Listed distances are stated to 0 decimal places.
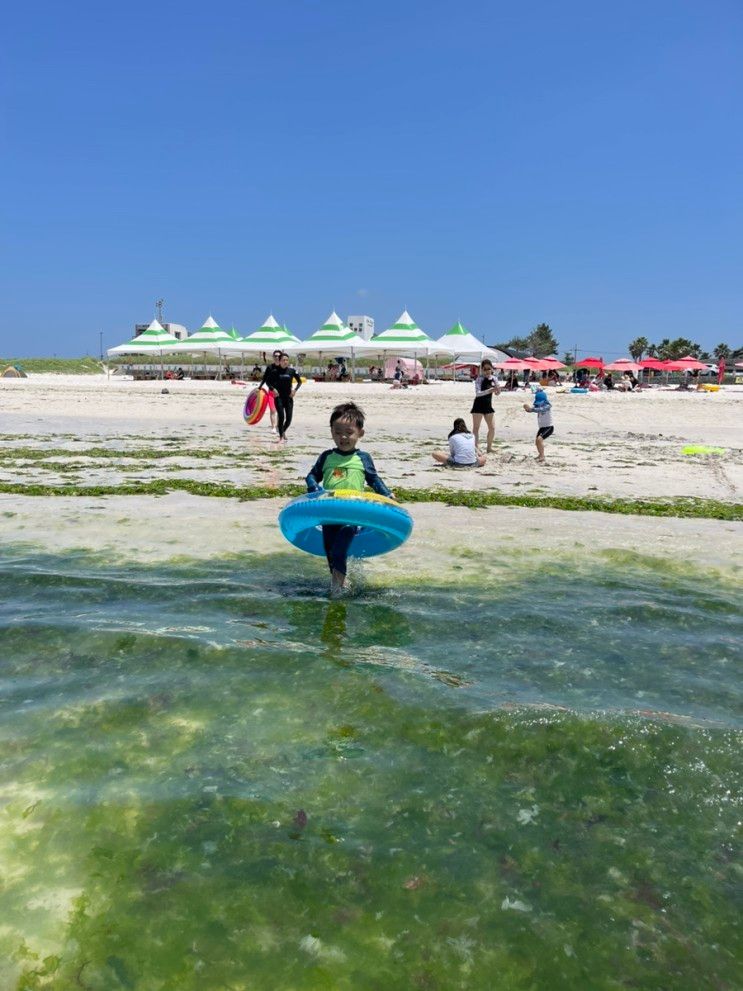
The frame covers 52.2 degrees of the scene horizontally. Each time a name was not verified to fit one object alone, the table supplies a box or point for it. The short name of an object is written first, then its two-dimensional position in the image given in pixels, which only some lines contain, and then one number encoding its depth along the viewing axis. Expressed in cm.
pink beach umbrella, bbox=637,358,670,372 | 5580
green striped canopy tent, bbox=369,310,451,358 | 4475
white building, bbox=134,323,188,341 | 10656
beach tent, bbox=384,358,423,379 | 5201
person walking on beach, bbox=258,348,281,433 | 1456
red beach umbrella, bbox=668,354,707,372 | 5685
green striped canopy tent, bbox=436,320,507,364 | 4729
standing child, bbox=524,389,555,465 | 1310
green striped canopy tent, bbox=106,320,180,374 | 4928
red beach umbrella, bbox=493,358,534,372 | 4849
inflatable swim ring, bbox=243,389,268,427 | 1828
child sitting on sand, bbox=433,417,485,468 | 1277
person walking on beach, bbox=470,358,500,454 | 1327
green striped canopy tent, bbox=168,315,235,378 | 4772
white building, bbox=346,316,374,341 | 10238
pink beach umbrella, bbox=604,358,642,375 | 5479
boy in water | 547
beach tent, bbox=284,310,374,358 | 4509
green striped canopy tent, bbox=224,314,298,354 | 4691
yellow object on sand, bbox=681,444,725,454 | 1558
